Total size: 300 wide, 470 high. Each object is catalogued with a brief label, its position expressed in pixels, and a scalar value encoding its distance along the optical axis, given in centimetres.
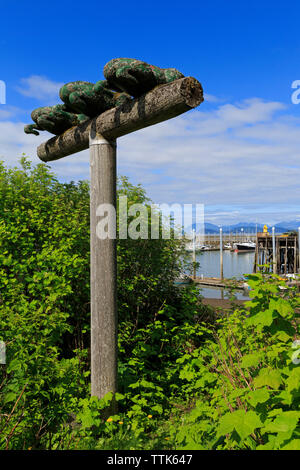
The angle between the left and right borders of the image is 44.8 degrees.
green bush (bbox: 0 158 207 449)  338
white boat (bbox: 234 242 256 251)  9819
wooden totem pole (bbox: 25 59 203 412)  335
